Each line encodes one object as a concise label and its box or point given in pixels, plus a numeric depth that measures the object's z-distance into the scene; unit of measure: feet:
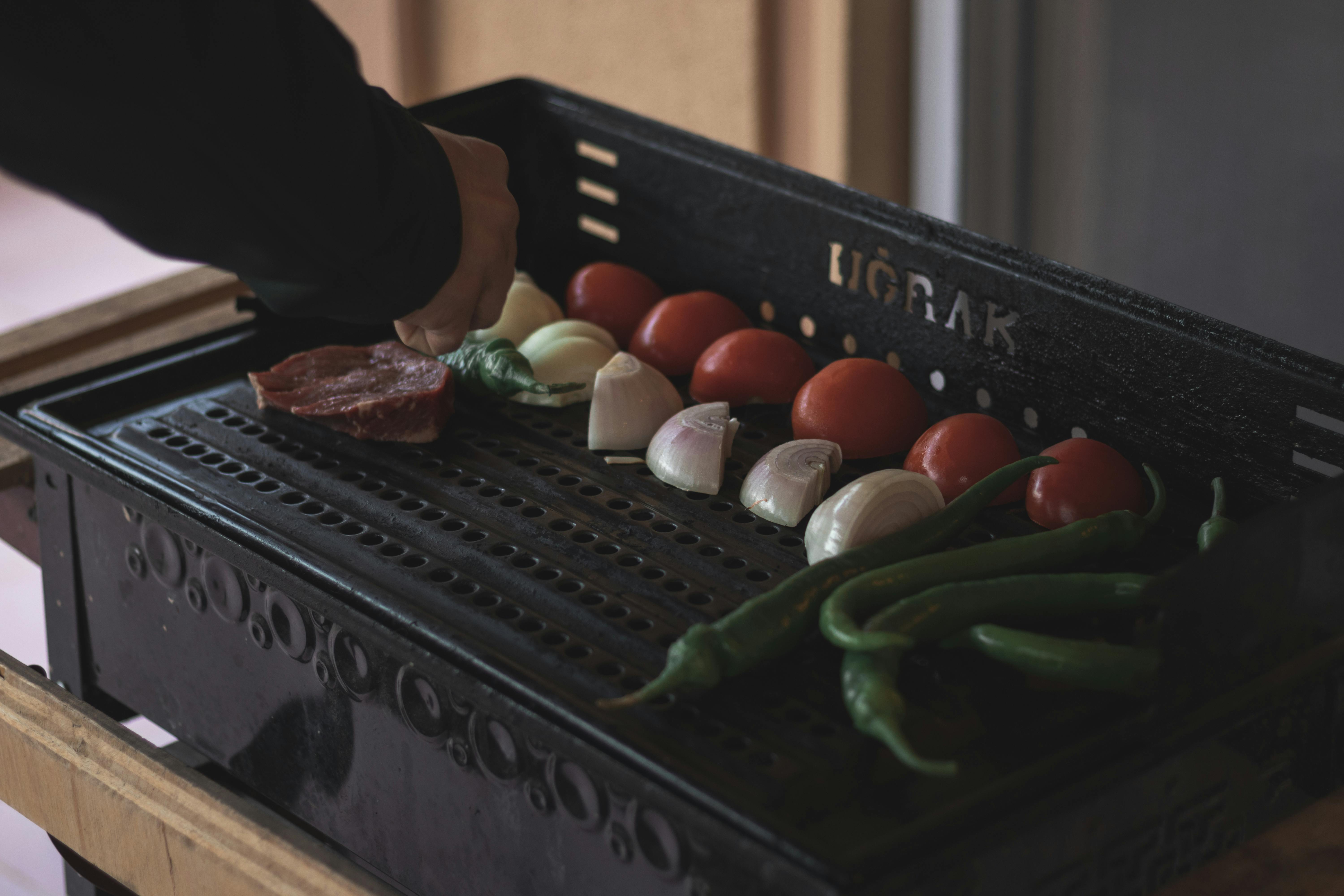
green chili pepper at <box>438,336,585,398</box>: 5.86
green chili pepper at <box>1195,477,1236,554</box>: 5.38
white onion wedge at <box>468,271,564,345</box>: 6.07
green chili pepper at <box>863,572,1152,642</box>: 5.19
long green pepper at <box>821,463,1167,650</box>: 5.19
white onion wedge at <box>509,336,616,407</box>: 5.94
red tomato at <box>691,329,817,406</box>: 5.88
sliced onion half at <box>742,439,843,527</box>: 5.56
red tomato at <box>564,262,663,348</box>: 6.19
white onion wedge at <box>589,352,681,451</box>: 5.76
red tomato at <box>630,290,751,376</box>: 6.03
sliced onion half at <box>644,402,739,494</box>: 5.65
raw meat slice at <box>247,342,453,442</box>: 5.77
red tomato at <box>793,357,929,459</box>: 5.72
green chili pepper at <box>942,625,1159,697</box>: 5.12
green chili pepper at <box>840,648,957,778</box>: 4.96
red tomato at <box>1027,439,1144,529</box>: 5.53
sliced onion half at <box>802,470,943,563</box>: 5.43
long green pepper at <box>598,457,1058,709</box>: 5.13
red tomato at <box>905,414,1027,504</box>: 5.61
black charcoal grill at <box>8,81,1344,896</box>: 5.02
